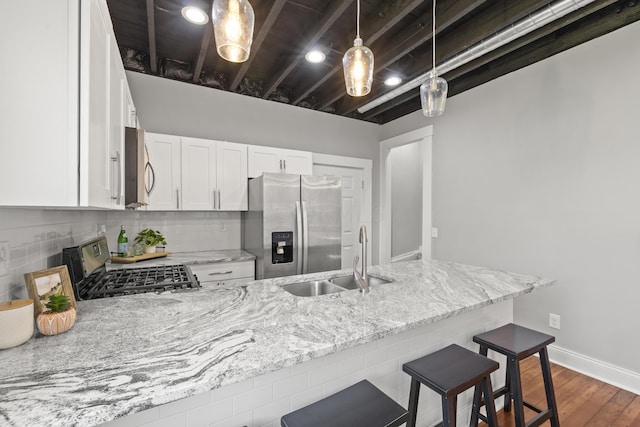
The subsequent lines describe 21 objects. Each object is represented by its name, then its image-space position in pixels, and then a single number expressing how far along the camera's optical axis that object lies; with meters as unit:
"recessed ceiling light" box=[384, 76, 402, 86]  3.21
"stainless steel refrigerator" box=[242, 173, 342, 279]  2.99
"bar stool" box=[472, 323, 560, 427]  1.51
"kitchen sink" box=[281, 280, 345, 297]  1.74
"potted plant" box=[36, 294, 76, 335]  0.98
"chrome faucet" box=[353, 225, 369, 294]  1.54
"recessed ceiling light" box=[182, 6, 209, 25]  2.18
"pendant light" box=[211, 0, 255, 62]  1.15
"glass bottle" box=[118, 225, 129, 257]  2.78
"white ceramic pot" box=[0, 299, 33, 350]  0.87
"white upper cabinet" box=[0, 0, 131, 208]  0.89
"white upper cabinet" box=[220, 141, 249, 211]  3.25
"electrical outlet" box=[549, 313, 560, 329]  2.61
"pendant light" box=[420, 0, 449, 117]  1.78
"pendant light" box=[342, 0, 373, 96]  1.54
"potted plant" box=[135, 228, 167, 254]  2.93
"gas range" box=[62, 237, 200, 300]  1.63
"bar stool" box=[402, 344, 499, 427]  1.22
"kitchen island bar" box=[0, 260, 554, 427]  0.71
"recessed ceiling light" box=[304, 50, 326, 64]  2.72
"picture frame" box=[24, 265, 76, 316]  1.02
